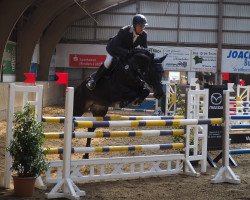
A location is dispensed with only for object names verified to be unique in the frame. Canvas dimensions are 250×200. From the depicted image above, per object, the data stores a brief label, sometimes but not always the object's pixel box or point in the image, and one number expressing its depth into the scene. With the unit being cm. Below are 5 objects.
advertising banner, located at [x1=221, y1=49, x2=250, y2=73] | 2377
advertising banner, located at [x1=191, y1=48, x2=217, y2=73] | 2375
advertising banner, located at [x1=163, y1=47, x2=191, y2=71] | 2369
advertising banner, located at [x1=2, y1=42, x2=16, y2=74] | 1685
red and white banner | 2342
